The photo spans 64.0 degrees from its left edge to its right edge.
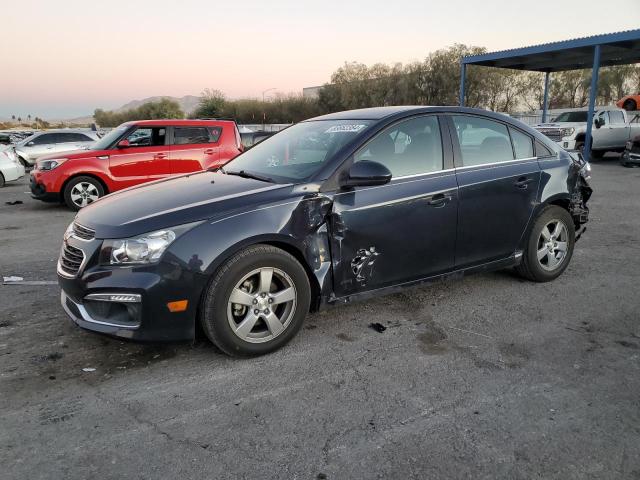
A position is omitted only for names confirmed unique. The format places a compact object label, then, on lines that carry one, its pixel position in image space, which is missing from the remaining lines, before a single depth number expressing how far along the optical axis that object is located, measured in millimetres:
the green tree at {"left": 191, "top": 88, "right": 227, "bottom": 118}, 59781
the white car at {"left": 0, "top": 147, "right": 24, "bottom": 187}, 14062
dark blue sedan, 3184
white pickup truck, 19000
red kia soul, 9609
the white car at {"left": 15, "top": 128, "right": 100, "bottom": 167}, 18375
